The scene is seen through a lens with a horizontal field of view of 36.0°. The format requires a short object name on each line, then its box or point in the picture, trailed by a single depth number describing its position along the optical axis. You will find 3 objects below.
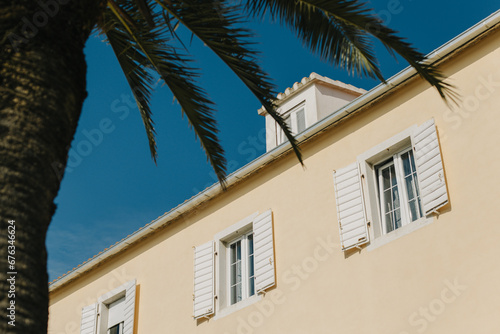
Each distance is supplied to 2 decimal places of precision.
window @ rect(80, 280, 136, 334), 15.34
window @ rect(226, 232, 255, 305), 12.98
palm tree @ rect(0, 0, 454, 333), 4.77
